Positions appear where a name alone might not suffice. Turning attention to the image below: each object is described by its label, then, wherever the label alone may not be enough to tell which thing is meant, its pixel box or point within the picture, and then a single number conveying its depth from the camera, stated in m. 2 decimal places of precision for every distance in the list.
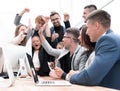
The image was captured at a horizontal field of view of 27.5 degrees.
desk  1.40
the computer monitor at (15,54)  1.85
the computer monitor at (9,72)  1.46
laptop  1.59
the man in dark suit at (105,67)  1.58
